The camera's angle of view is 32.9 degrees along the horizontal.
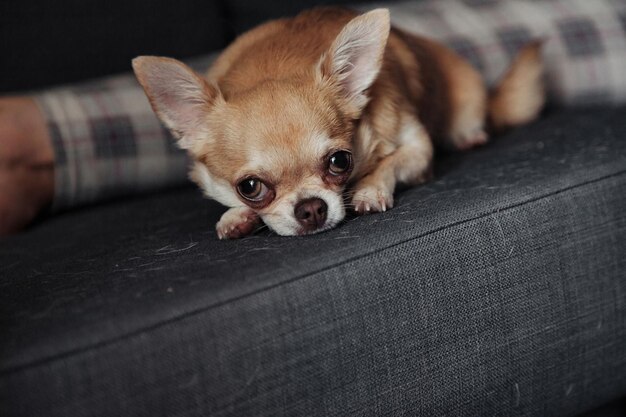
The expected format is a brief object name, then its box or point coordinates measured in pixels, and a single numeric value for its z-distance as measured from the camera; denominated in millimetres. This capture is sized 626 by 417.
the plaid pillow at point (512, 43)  739
